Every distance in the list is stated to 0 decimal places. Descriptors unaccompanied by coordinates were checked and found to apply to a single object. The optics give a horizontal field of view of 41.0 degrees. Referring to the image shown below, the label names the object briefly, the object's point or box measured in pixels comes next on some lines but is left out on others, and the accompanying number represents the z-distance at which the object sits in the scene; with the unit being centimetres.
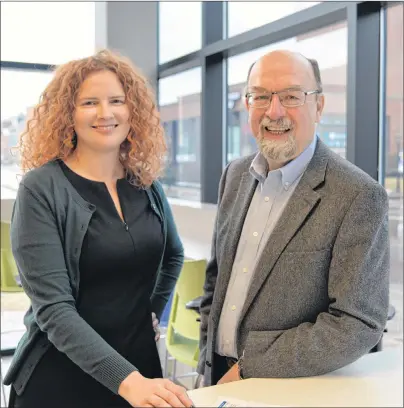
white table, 121
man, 135
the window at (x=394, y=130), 292
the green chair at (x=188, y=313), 277
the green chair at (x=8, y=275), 409
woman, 144
